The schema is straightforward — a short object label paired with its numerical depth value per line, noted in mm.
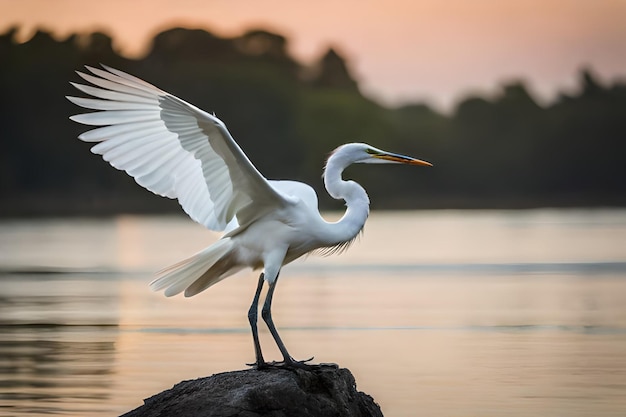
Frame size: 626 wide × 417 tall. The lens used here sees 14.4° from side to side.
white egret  17562
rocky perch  15758
